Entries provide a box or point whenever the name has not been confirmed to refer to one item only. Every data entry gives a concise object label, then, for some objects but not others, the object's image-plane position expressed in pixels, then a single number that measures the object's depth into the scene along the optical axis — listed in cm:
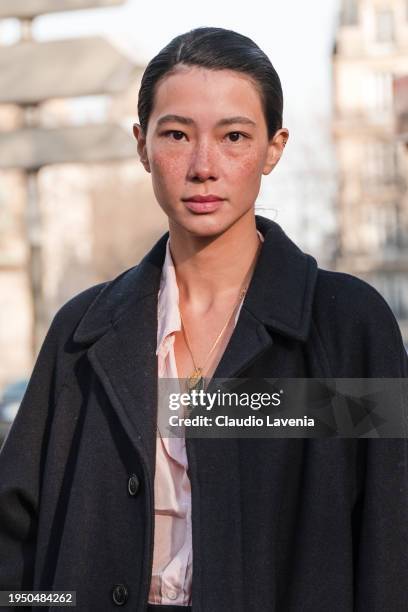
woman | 228
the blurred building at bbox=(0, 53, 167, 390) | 3975
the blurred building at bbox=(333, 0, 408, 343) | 5156
